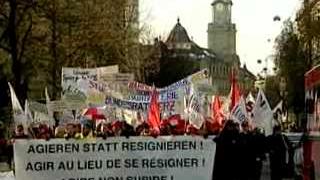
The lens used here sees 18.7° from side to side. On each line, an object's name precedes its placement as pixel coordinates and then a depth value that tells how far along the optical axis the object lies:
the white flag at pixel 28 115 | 24.81
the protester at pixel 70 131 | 18.27
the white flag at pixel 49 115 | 27.80
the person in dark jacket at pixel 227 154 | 19.12
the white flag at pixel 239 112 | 22.01
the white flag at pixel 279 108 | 27.41
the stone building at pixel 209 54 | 115.69
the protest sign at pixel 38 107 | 29.36
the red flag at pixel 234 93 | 23.48
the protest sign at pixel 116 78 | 25.77
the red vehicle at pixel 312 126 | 17.70
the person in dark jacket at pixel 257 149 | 20.00
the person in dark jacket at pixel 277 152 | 23.16
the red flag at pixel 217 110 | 26.30
